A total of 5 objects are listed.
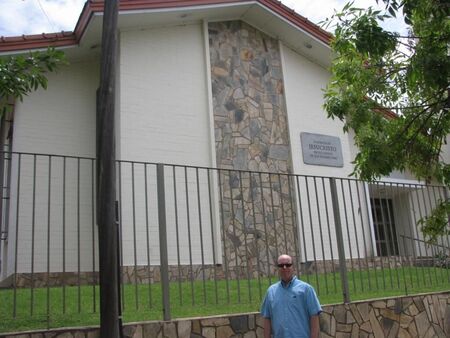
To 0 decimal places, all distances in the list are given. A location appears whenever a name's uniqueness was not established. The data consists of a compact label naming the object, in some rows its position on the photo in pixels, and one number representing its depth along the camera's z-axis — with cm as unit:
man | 469
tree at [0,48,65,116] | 457
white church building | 930
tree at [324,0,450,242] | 573
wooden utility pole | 412
